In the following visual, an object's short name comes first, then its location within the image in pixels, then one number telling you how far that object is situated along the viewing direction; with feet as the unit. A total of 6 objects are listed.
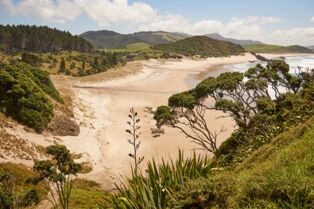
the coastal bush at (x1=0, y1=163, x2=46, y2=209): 62.75
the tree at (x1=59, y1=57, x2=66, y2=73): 306.12
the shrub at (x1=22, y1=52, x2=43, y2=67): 288.10
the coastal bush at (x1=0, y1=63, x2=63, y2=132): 128.26
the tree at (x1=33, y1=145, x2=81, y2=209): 76.25
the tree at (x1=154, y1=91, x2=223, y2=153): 95.55
